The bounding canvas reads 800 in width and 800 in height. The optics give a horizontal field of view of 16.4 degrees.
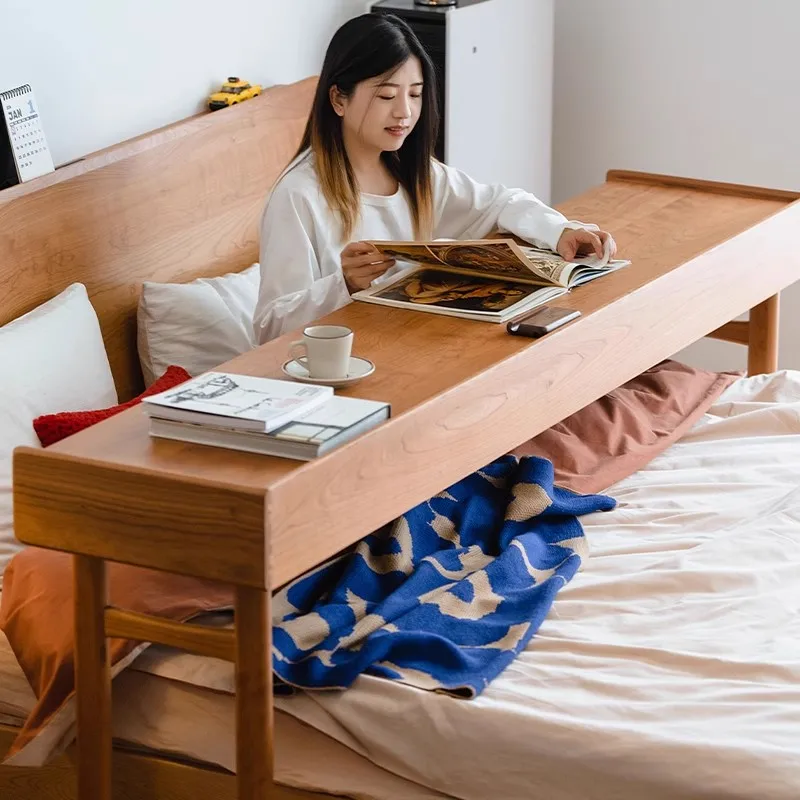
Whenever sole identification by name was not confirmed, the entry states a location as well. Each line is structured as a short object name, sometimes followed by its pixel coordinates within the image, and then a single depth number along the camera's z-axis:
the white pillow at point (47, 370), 4.78
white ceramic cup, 4.34
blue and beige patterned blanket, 4.32
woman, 5.03
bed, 4.20
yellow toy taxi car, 5.75
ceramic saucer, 4.37
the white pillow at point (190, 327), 5.29
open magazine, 4.74
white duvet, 4.13
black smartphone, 4.63
